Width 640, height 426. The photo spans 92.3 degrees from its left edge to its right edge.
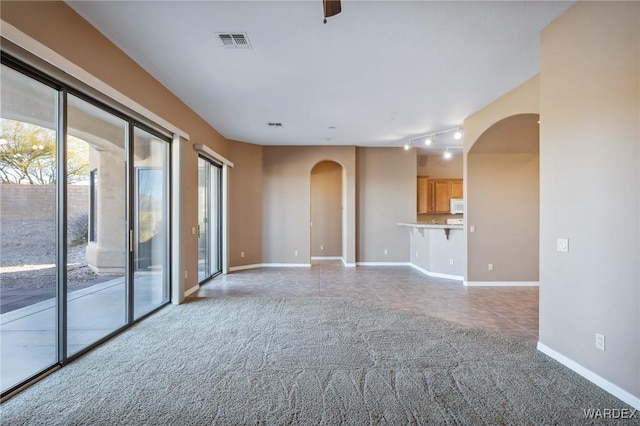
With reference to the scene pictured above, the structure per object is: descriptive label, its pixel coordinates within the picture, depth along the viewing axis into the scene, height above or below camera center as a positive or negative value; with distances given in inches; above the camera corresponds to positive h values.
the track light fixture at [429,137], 242.4 +66.2
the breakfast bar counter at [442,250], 240.2 -30.9
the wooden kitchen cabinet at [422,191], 364.4 +25.5
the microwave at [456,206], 364.8 +7.6
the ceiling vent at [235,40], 113.0 +65.5
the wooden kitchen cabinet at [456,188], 368.8 +29.4
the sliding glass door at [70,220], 99.4 -2.8
